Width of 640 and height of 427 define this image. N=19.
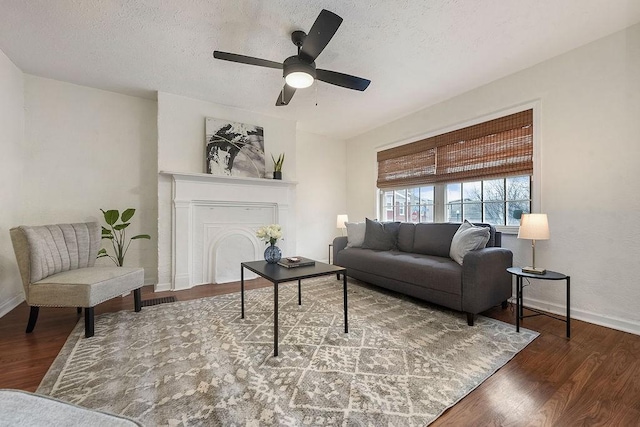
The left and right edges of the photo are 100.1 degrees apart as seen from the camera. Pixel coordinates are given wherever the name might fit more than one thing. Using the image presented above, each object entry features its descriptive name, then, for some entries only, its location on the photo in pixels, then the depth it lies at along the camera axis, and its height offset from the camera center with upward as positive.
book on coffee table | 2.38 -0.45
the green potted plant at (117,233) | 3.20 -0.26
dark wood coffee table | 1.85 -0.48
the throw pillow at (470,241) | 2.58 -0.27
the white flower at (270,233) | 2.48 -0.19
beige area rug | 1.33 -0.97
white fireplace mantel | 3.53 -0.12
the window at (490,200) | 3.02 +0.16
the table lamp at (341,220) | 4.80 -0.13
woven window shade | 2.95 +0.78
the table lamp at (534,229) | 2.30 -0.14
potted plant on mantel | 4.21 +0.75
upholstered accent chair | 2.09 -0.53
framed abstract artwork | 3.75 +0.94
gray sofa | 2.34 -0.57
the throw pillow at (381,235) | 3.74 -0.32
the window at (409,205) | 4.12 +0.14
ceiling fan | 1.77 +1.21
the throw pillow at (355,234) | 3.91 -0.31
